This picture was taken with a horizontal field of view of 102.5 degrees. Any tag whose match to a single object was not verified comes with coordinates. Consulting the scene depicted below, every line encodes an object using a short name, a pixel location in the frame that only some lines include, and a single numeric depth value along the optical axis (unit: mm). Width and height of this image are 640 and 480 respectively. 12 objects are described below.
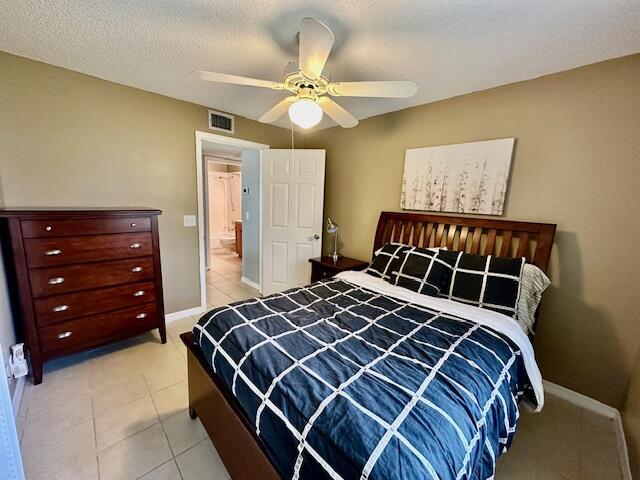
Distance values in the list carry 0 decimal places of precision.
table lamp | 3060
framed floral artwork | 2076
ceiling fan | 1347
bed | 787
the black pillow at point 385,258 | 2254
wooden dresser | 1751
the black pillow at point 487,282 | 1693
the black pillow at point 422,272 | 1950
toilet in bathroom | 6480
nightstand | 2842
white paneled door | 3285
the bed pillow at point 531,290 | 1701
